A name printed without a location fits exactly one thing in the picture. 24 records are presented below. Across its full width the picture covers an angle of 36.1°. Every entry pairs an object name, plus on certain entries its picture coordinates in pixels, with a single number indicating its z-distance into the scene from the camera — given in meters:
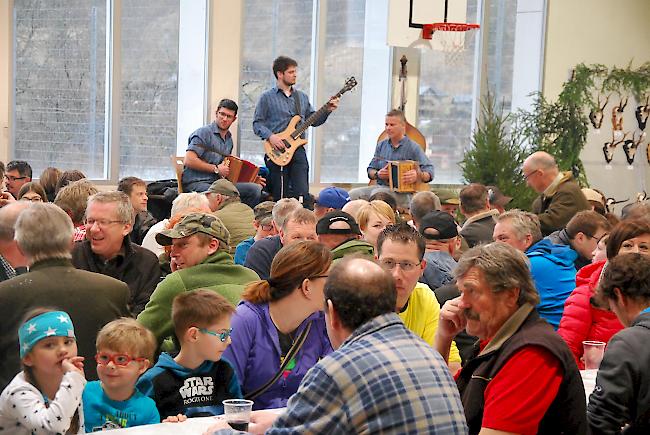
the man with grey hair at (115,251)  4.74
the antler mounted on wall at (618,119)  15.77
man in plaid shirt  2.43
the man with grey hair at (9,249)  4.28
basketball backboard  13.27
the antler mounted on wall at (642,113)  15.93
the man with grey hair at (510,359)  3.05
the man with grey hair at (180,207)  6.11
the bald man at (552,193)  8.98
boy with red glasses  3.33
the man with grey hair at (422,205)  7.61
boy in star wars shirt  3.54
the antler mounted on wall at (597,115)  15.52
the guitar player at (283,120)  10.85
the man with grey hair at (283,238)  5.44
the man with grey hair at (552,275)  5.43
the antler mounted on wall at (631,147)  15.96
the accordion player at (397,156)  11.48
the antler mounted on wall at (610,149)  15.76
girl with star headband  3.01
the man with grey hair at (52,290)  3.62
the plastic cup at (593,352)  4.20
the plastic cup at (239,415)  2.97
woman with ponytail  3.81
